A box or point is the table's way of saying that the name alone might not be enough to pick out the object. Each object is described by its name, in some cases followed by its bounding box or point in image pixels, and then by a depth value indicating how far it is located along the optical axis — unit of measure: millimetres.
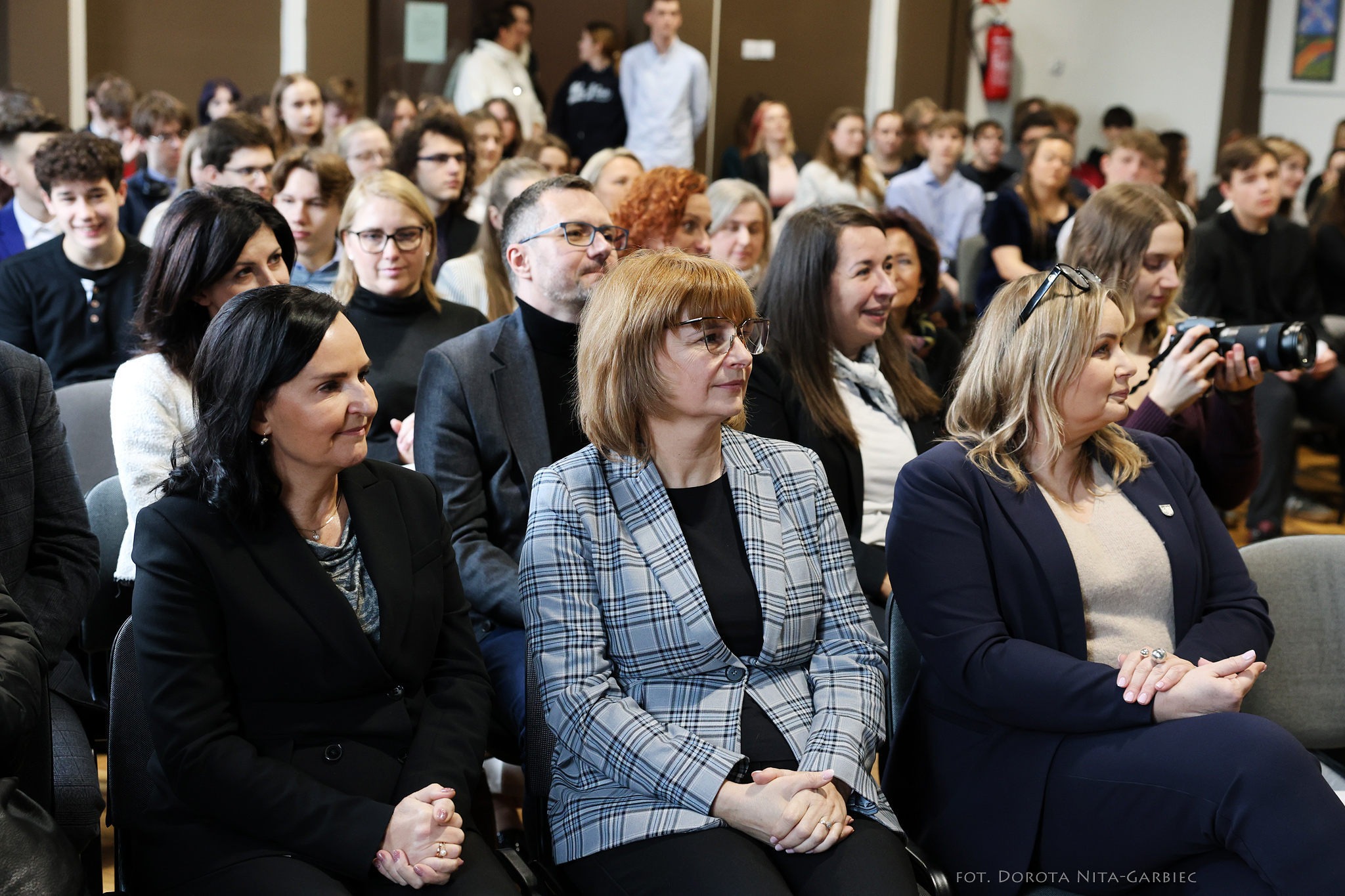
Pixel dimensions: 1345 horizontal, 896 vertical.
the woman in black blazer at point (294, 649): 1531
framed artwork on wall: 9438
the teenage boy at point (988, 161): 7598
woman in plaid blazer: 1625
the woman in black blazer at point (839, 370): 2584
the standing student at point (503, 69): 7867
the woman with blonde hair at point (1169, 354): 2457
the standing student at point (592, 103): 8320
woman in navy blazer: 1586
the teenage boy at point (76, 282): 3289
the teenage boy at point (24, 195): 4184
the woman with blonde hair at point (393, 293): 2971
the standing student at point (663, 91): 8281
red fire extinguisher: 10156
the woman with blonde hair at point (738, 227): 3961
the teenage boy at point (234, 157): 4156
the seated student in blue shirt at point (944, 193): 6934
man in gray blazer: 2236
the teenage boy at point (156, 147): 5203
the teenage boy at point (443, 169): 4457
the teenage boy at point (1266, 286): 4457
